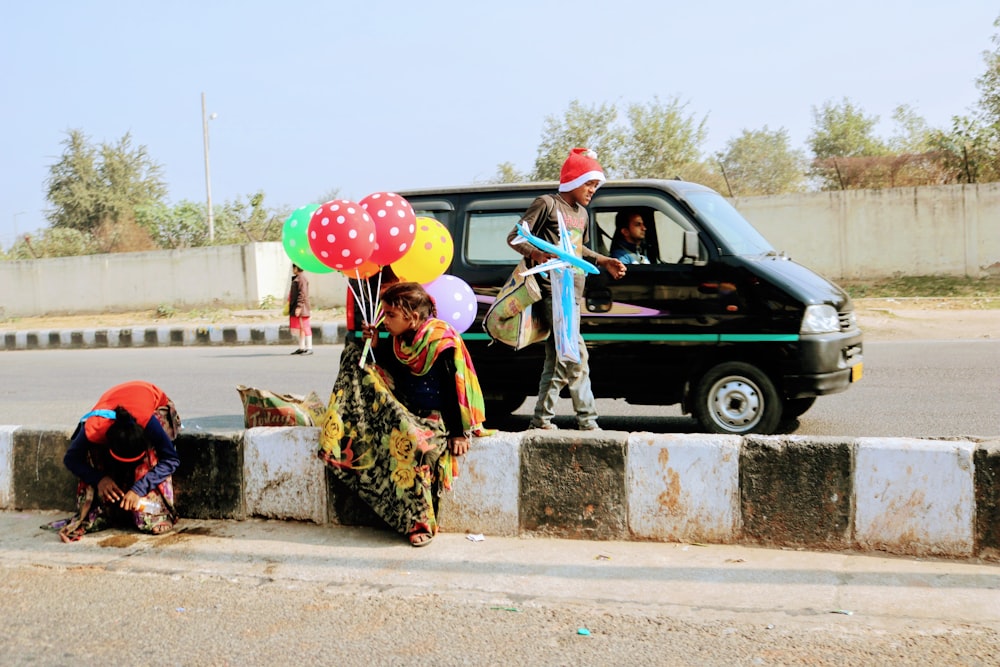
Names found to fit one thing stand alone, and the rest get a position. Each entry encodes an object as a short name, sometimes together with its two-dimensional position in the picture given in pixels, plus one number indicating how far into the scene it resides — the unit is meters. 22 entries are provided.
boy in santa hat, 6.02
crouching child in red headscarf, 5.18
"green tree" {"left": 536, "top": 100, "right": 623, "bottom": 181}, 28.17
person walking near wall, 14.70
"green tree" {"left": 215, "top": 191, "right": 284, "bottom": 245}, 28.08
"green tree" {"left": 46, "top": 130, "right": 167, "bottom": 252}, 39.53
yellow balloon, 5.91
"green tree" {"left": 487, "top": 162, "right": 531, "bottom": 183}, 27.67
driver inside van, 7.04
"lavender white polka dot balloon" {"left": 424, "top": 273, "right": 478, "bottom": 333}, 5.67
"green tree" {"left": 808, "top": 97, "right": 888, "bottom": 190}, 33.41
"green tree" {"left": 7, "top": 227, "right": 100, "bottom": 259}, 28.27
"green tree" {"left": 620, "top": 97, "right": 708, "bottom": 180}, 27.45
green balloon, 5.92
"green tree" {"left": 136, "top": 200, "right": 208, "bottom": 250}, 27.78
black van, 6.64
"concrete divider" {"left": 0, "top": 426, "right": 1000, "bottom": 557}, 4.43
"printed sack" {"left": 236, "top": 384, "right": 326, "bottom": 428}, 6.32
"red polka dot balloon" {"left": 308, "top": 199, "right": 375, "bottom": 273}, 5.38
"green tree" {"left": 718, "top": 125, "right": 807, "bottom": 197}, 34.31
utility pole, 36.44
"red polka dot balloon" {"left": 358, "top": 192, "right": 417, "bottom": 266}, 5.58
